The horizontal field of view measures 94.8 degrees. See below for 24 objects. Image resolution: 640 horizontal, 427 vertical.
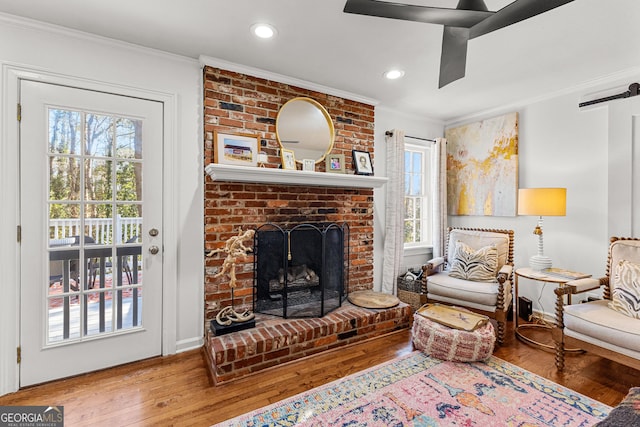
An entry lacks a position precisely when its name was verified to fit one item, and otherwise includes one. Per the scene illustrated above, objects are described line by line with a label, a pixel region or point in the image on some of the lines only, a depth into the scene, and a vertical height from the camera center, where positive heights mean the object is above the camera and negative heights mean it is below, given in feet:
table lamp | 8.98 +0.26
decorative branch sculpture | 7.88 -1.51
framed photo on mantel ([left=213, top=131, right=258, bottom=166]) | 8.24 +1.77
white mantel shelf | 7.66 +1.01
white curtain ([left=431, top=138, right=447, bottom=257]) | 12.95 +0.53
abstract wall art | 11.43 +1.89
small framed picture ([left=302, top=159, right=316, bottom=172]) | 9.52 +1.50
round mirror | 9.50 +2.74
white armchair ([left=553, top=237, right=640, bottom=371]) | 6.25 -2.39
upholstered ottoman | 7.38 -3.32
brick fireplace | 7.32 -0.24
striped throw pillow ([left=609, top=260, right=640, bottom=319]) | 6.72 -1.82
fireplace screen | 8.98 -1.90
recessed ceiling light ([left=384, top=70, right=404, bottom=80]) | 8.80 +4.20
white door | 6.63 -0.50
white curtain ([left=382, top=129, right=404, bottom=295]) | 11.69 -0.10
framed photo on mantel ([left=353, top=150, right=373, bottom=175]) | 10.75 +1.80
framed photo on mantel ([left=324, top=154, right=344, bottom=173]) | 10.05 +1.67
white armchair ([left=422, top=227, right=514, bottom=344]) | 8.76 -2.10
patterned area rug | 5.52 -3.90
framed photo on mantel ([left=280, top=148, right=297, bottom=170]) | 9.15 +1.63
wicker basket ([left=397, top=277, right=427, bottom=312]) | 11.16 -3.10
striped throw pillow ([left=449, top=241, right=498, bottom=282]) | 9.82 -1.78
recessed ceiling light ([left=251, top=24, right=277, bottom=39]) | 6.65 +4.17
